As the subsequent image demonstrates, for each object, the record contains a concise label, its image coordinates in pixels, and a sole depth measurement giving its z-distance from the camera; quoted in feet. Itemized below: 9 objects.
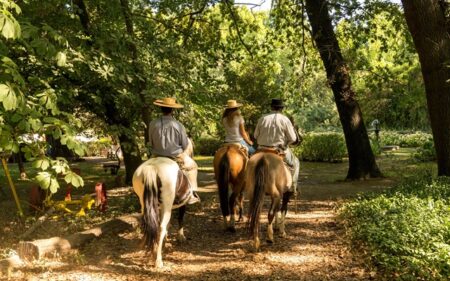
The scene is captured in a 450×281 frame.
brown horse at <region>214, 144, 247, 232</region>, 26.40
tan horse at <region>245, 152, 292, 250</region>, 22.45
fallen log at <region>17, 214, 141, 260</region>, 21.52
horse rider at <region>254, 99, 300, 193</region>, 25.25
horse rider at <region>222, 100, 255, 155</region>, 27.40
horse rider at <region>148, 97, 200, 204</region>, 23.16
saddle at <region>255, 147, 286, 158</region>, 24.84
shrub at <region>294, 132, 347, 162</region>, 72.69
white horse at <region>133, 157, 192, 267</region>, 20.13
